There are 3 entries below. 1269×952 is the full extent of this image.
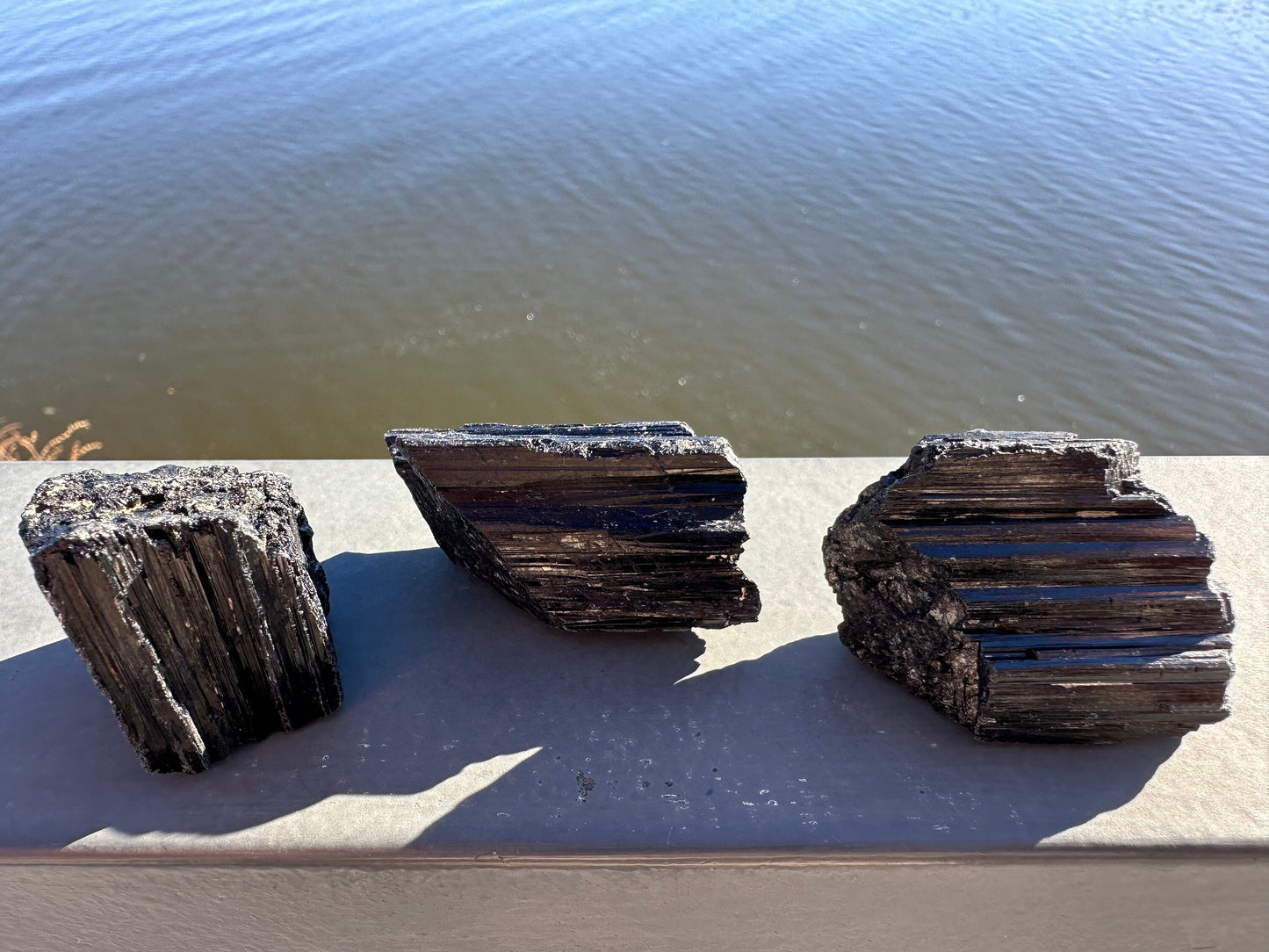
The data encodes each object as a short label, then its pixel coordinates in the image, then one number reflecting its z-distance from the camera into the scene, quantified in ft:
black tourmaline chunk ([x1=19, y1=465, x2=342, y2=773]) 0.52
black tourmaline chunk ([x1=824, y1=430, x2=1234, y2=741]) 0.57
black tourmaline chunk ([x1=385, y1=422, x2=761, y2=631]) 0.61
